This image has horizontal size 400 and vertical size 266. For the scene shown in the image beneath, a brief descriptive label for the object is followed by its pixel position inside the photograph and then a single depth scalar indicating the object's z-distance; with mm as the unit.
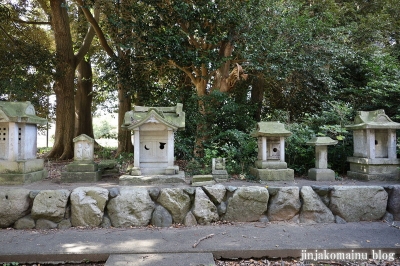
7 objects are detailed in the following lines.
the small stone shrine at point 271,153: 7246
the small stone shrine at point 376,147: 7305
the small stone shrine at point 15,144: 6660
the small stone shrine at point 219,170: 7380
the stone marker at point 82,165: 7180
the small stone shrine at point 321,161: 7492
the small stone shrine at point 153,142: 6984
